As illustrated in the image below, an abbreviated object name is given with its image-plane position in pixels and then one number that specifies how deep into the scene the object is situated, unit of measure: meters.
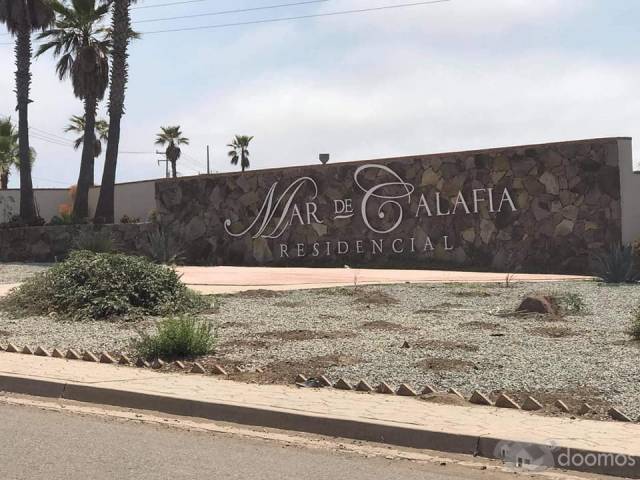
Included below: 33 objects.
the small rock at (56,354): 10.71
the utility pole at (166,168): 76.93
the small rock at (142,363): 10.05
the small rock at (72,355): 10.52
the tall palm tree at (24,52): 36.72
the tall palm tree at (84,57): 37.94
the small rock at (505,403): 7.56
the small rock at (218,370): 9.40
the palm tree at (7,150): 55.72
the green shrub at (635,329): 10.80
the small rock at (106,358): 10.29
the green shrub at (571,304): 14.01
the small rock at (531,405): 7.47
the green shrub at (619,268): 19.36
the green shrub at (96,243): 24.12
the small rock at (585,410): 7.28
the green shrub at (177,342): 10.39
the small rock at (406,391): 8.14
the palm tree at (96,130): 61.67
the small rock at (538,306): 13.55
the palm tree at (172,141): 71.56
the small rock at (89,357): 10.35
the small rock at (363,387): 8.37
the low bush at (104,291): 14.38
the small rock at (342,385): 8.51
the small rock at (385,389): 8.25
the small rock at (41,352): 10.78
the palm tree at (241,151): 79.31
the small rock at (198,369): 9.55
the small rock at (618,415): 7.02
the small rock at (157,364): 9.92
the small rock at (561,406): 7.38
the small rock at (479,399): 7.73
